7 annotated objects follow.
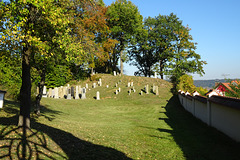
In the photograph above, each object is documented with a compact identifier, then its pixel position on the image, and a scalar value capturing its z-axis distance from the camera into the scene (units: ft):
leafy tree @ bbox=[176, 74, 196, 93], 106.63
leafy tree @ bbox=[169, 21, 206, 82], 155.94
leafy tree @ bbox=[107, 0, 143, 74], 164.95
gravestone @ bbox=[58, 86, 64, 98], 111.75
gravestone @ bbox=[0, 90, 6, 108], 54.90
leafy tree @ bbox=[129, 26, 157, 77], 175.79
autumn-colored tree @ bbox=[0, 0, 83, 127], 30.55
